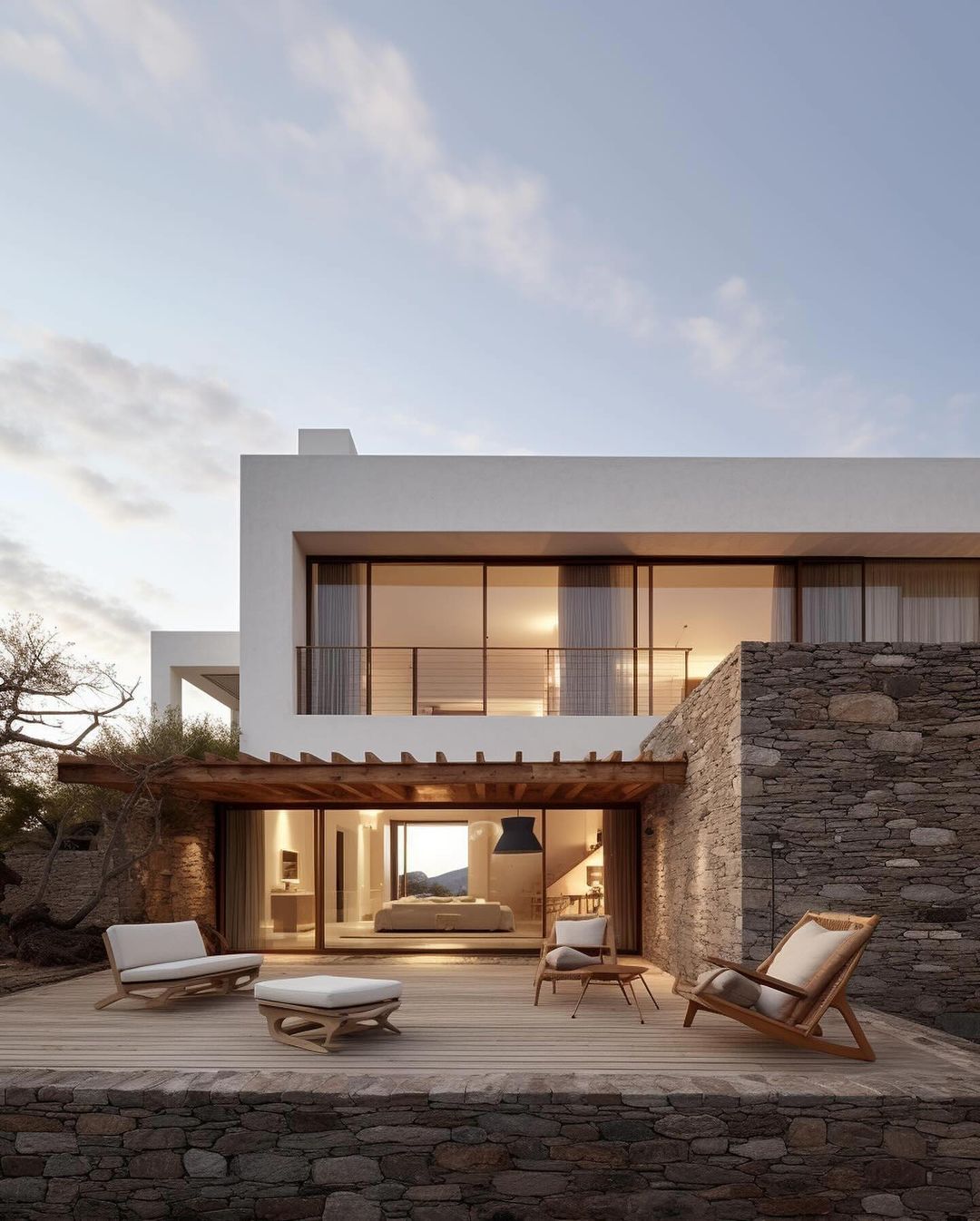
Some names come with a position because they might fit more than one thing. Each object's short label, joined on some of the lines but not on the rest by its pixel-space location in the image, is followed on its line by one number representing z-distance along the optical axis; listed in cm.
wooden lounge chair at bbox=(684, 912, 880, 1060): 550
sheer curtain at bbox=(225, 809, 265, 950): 1199
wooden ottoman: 601
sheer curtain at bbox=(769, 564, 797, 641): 1344
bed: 1176
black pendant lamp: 1143
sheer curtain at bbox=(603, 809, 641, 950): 1182
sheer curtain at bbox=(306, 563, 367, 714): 1297
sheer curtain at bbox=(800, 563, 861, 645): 1341
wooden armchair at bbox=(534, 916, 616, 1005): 834
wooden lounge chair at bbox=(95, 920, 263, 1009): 751
